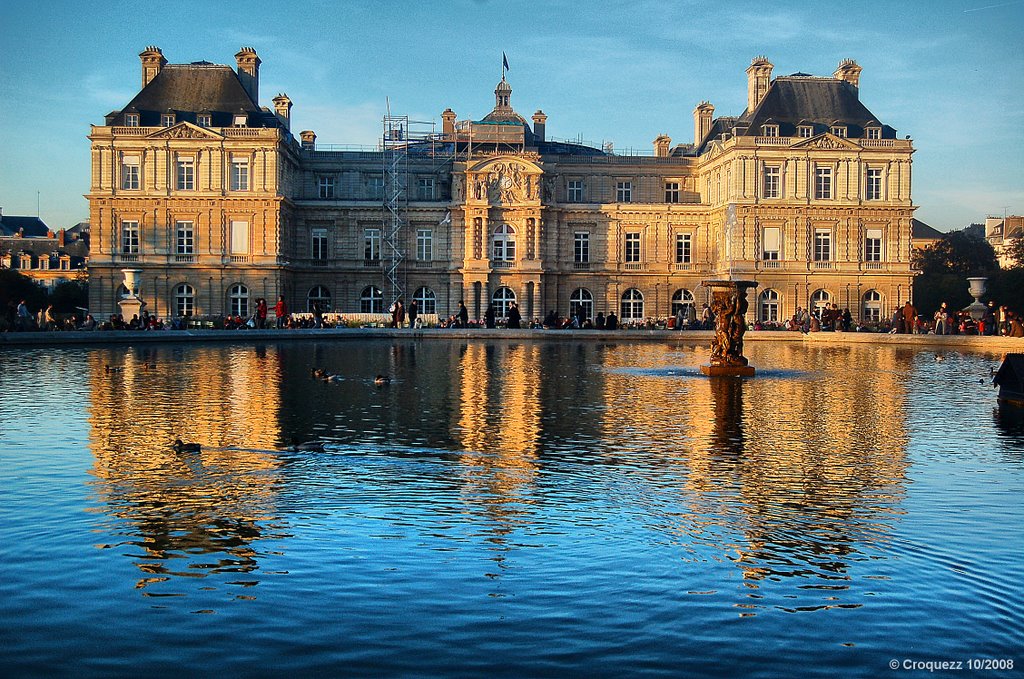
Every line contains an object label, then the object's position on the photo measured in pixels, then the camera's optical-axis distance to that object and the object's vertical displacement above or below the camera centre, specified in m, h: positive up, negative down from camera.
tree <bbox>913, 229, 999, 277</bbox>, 101.44 +7.20
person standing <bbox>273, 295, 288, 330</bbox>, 53.94 +0.98
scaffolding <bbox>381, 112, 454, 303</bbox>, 71.25 +9.43
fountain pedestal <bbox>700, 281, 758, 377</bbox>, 29.06 +0.08
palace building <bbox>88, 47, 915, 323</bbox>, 65.62 +7.80
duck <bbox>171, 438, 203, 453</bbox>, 14.26 -1.57
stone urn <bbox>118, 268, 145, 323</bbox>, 53.19 +1.45
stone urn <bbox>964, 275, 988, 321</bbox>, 51.31 +1.88
